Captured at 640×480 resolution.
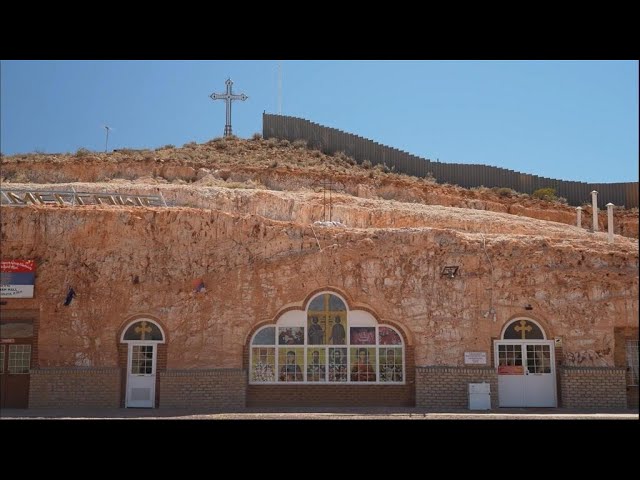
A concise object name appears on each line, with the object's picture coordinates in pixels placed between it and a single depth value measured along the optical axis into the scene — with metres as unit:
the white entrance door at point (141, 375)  19.88
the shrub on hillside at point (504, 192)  34.78
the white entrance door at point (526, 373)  19.62
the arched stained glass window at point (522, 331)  19.75
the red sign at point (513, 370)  19.70
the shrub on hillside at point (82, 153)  36.47
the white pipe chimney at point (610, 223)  21.48
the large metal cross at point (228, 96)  44.16
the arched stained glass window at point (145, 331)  19.97
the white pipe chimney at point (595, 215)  24.66
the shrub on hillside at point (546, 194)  35.28
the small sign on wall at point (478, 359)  19.47
